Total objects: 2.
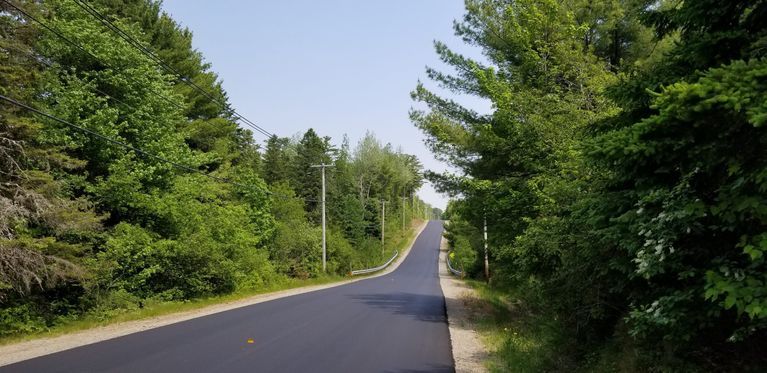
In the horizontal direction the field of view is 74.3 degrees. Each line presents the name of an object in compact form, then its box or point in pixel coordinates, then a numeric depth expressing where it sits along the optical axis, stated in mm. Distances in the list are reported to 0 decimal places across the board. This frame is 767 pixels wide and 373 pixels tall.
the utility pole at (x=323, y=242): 40750
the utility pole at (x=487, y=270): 36688
